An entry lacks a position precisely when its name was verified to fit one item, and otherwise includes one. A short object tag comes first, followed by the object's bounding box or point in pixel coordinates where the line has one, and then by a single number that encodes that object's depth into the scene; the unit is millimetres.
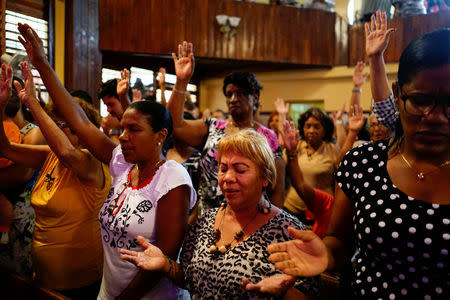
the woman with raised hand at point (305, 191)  2266
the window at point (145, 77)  7336
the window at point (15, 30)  4895
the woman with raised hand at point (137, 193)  1478
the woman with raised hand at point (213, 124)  2158
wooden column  5832
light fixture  7711
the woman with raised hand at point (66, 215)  1778
